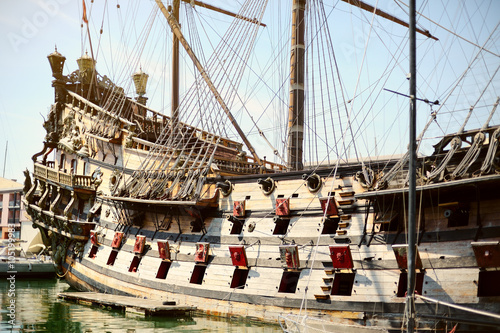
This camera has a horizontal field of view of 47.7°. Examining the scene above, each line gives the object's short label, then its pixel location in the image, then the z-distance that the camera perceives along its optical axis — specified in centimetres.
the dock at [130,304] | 2039
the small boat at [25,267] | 3597
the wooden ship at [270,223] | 1530
